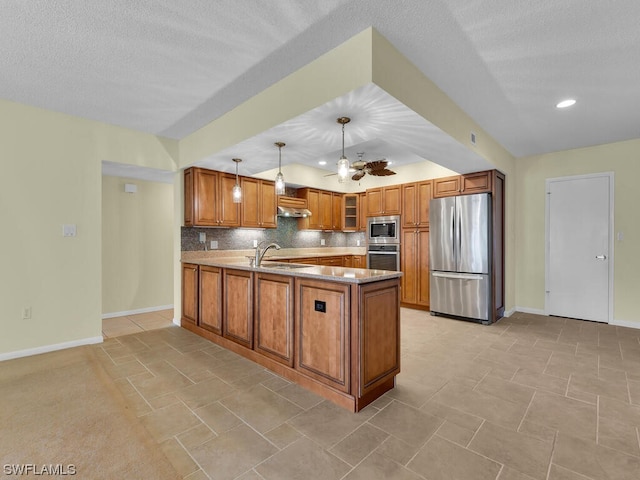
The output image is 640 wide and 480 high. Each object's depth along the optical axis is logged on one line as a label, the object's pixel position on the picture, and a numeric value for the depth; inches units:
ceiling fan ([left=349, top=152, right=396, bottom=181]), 154.0
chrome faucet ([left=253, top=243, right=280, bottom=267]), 137.1
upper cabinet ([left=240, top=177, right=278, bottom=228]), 195.5
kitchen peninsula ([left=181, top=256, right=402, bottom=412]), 89.3
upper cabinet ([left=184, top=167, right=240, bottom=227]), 171.8
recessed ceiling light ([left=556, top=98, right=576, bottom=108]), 124.8
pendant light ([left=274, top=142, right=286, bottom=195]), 137.3
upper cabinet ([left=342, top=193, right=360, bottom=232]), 265.0
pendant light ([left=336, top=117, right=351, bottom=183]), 107.0
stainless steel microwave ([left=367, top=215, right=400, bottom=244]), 224.7
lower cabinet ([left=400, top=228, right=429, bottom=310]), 209.5
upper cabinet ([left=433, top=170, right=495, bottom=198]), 177.5
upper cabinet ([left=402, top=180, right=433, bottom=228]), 209.0
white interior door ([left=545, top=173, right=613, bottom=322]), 178.4
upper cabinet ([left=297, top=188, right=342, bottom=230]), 242.8
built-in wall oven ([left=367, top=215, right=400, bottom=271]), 224.4
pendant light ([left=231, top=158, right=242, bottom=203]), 157.2
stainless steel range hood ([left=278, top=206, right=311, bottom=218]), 217.5
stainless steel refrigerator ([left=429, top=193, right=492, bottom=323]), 174.4
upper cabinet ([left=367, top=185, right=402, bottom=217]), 225.1
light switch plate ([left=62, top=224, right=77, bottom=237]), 138.5
